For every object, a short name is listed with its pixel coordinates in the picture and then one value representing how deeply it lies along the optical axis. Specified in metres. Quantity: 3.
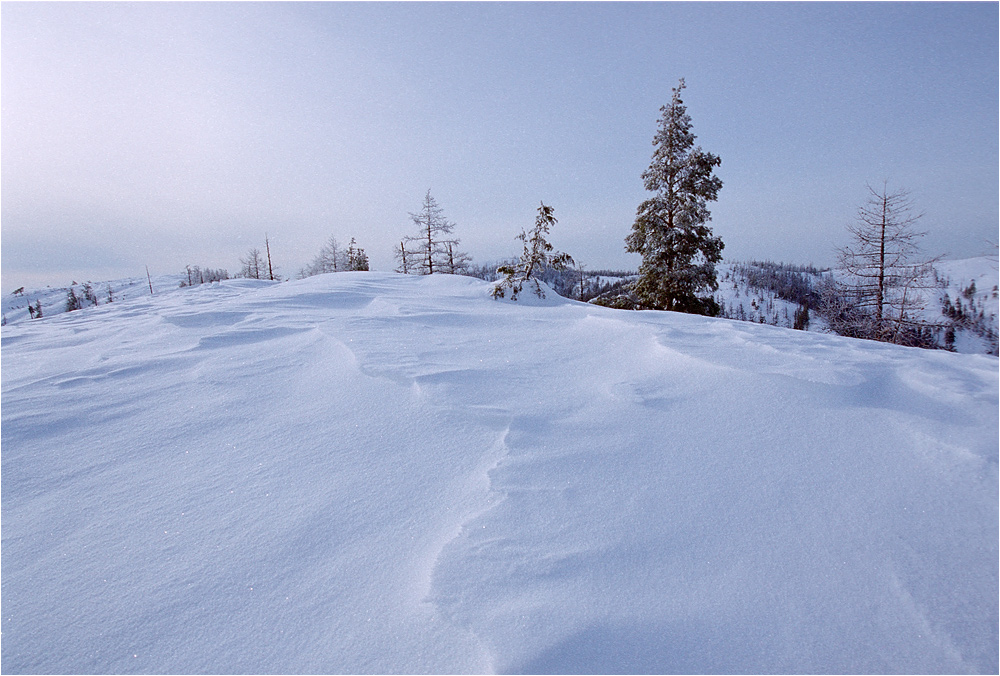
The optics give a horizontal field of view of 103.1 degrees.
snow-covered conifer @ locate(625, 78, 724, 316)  15.14
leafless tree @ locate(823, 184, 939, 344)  16.02
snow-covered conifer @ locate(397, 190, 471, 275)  27.53
